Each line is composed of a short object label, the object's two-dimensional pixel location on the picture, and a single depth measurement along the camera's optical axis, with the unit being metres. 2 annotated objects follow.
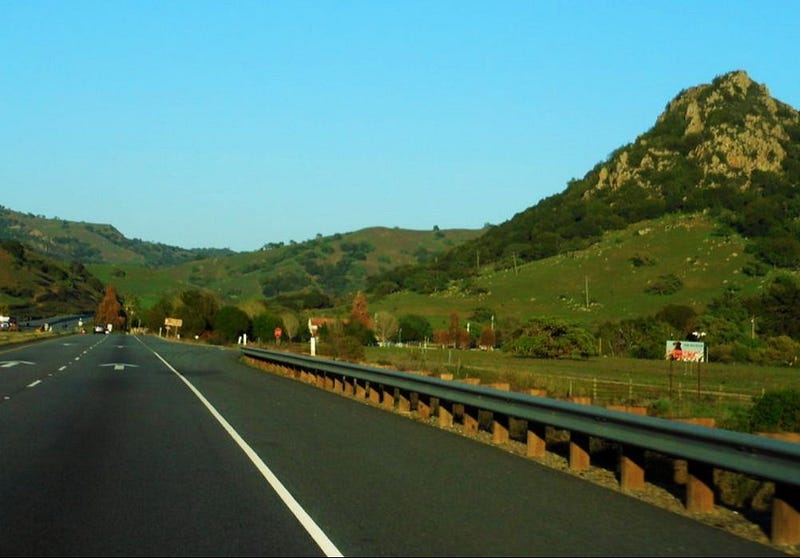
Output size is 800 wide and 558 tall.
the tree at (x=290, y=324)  129.88
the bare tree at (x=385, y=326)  137.25
